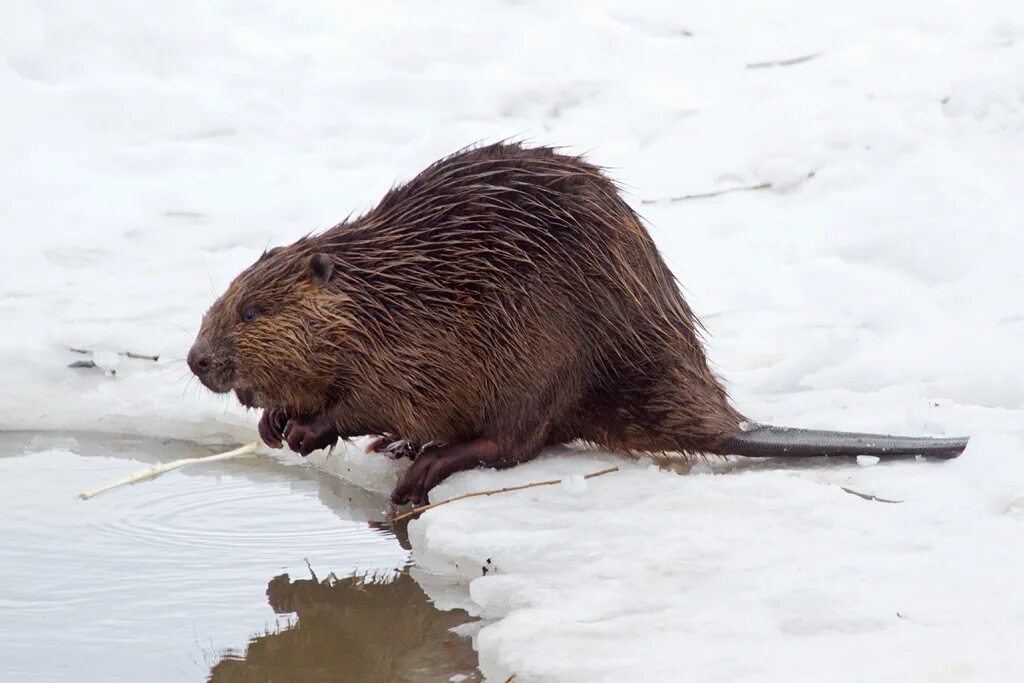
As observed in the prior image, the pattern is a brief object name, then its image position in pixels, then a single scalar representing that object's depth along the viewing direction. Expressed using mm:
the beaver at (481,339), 7184
